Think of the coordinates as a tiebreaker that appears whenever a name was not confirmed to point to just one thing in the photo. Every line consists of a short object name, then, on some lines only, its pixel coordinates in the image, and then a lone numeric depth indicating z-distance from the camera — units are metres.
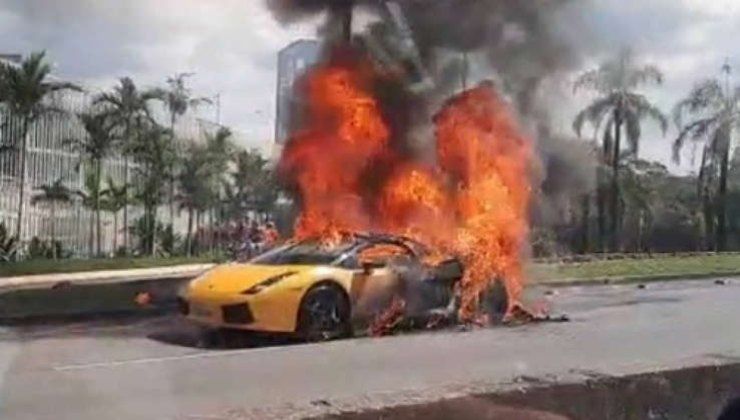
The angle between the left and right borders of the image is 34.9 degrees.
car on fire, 8.06
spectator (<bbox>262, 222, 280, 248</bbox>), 9.77
